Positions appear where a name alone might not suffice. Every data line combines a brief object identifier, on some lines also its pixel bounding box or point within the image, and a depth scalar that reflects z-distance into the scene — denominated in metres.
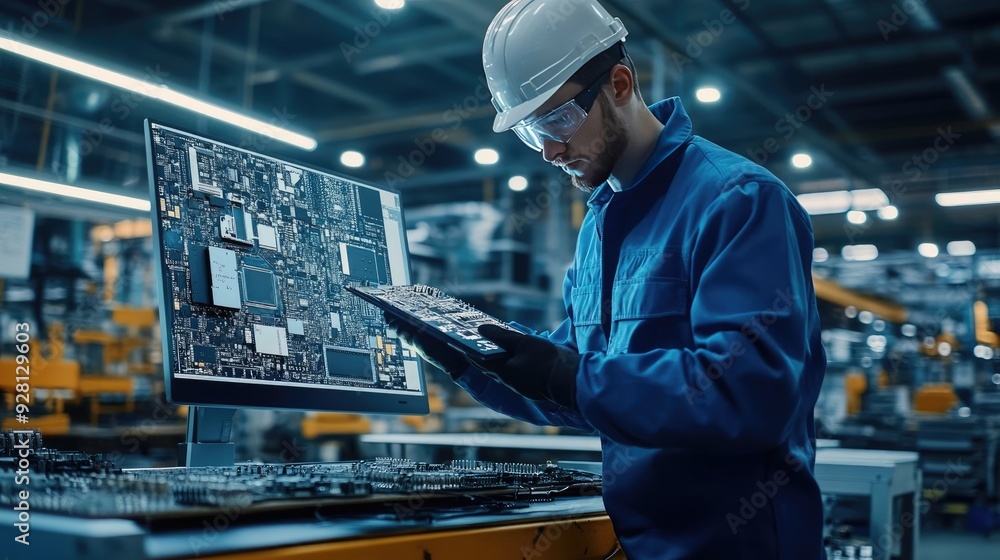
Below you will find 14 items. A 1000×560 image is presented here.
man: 1.15
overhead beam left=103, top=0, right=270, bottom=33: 7.70
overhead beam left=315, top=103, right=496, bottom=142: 10.26
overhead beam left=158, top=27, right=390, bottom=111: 9.27
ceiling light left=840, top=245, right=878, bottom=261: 17.62
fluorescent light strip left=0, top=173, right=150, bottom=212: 6.57
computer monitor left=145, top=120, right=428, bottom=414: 1.44
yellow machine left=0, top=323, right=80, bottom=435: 6.39
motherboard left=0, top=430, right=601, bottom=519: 0.98
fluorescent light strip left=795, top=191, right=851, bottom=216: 13.25
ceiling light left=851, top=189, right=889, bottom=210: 12.87
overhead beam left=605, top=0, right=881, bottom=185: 6.28
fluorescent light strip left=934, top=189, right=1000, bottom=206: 9.02
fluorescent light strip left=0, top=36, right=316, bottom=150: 4.62
